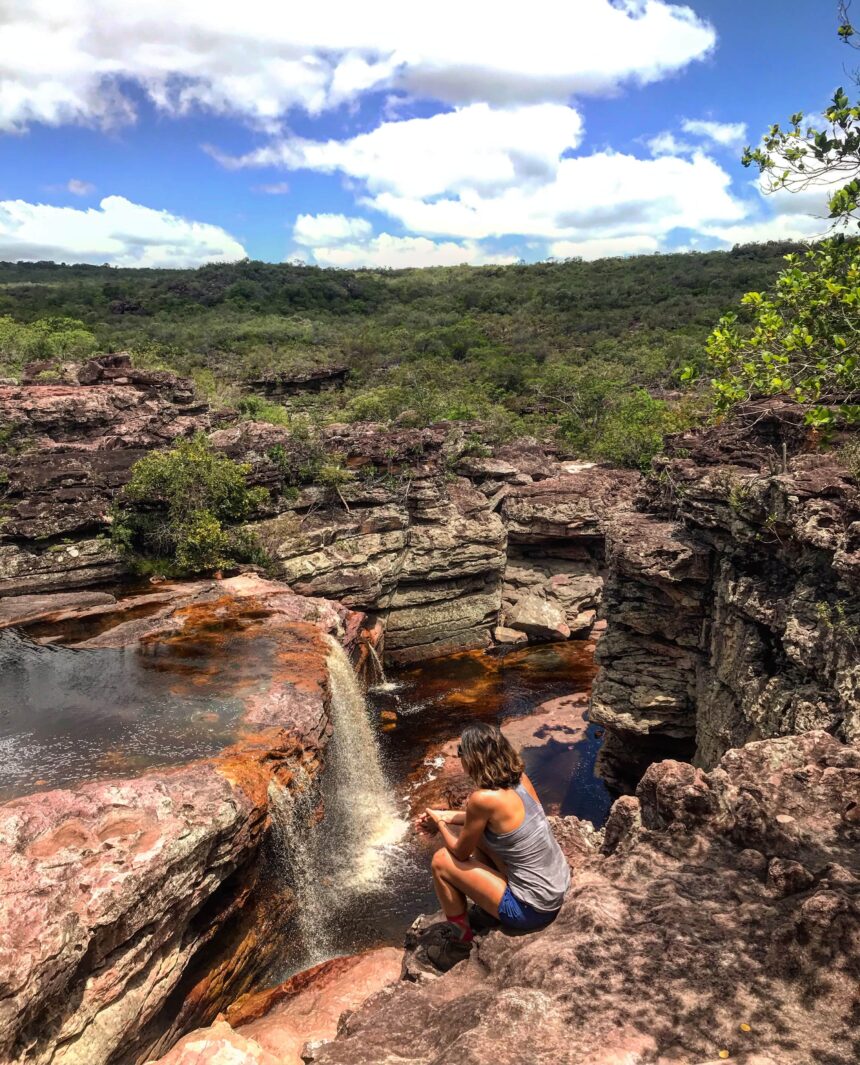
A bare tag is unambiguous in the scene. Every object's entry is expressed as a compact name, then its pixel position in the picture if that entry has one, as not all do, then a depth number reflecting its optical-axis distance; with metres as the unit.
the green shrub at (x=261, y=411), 28.28
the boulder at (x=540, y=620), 20.94
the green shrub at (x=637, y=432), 26.48
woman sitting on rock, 4.56
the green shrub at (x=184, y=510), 17.55
